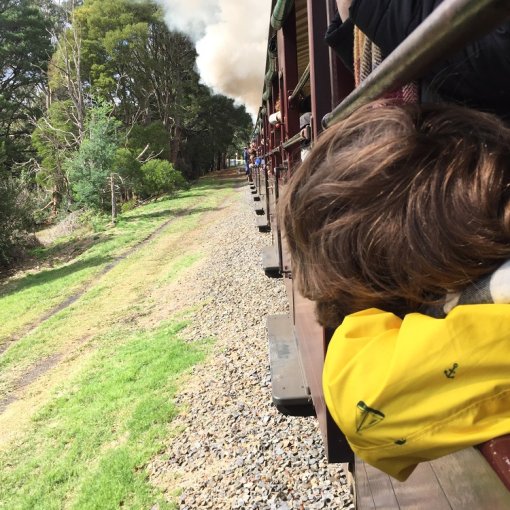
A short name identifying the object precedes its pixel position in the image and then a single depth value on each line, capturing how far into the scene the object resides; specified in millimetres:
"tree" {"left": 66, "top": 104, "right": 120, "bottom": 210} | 18141
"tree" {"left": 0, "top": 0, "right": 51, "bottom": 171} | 26859
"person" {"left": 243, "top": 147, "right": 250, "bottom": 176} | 25016
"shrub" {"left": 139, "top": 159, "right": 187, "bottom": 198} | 23453
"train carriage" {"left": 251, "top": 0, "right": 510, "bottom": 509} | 677
